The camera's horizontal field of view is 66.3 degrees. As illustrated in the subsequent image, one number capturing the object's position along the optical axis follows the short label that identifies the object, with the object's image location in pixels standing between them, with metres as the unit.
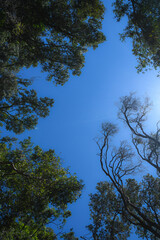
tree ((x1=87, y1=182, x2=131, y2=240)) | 14.57
